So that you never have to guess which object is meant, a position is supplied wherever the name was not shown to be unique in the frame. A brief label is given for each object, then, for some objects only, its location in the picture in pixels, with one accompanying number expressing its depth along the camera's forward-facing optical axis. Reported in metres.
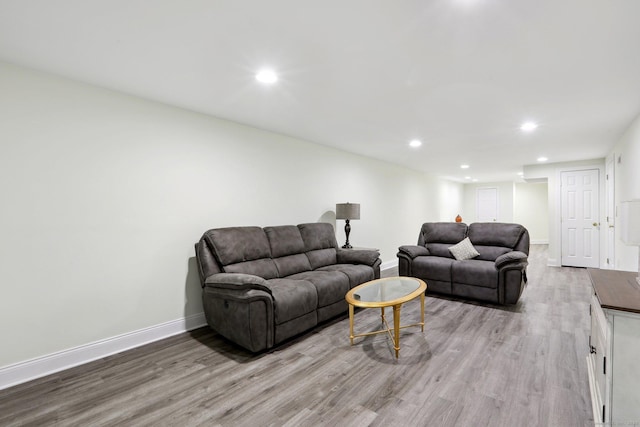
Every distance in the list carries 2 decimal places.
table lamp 4.54
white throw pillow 4.28
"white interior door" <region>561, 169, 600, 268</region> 5.78
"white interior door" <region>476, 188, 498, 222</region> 10.28
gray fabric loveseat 3.61
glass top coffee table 2.48
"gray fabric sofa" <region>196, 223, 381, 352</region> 2.50
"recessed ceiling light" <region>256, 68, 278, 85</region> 2.28
